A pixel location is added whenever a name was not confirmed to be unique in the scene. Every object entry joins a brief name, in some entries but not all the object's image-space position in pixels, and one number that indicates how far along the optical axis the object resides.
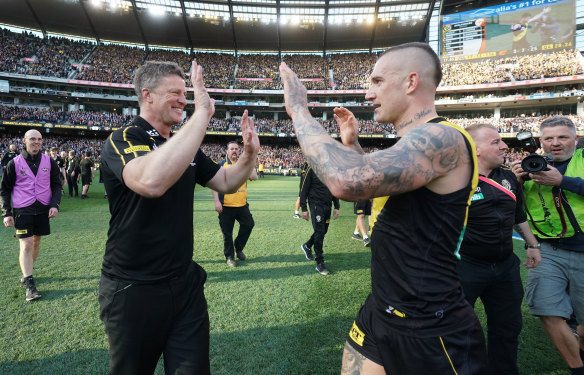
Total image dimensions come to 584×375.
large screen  33.47
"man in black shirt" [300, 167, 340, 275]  5.55
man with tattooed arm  1.27
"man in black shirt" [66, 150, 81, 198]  13.47
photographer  2.73
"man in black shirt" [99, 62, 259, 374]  1.77
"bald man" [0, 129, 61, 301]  4.52
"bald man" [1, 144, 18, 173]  11.22
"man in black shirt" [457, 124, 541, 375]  2.62
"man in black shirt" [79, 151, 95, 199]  13.48
